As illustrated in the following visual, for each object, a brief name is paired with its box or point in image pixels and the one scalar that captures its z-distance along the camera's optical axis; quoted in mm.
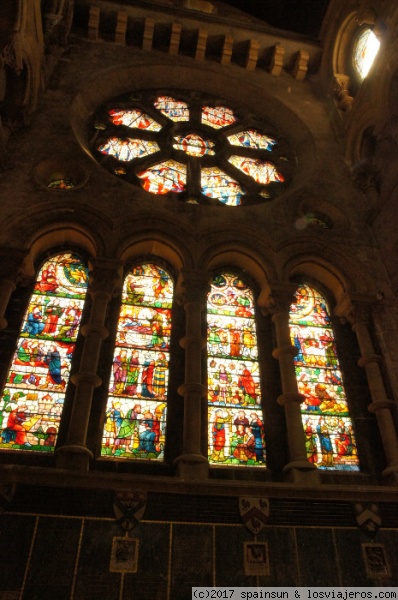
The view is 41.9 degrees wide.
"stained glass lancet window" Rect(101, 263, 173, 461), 5824
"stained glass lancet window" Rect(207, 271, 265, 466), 5984
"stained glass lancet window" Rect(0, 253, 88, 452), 5664
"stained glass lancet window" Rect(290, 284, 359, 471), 6168
